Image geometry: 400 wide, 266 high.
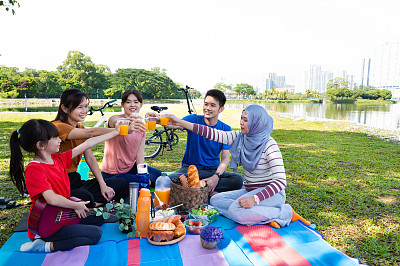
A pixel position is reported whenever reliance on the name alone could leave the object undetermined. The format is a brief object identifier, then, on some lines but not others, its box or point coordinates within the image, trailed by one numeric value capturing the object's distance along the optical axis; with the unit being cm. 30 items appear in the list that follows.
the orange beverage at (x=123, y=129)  267
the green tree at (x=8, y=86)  5409
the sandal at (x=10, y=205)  327
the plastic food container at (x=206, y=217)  268
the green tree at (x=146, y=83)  8031
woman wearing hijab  262
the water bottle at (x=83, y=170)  406
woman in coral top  343
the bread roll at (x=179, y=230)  232
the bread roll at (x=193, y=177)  285
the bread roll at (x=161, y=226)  225
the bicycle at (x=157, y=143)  668
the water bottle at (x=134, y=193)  266
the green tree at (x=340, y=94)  8904
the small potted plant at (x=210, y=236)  214
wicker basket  279
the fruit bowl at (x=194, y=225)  249
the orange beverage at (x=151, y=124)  297
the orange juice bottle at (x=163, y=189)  308
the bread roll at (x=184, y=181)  289
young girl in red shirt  206
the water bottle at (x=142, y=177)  248
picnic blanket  205
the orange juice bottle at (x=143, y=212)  234
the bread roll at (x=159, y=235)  225
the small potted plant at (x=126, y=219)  236
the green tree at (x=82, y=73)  7294
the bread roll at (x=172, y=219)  238
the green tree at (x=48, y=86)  6725
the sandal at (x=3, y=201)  337
